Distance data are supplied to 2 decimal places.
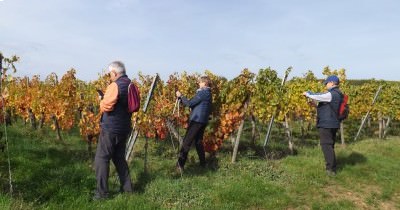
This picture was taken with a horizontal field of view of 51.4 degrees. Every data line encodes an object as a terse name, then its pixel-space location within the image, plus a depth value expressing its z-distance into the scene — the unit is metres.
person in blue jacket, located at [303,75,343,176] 8.04
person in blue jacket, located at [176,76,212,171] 7.75
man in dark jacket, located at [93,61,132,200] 5.69
